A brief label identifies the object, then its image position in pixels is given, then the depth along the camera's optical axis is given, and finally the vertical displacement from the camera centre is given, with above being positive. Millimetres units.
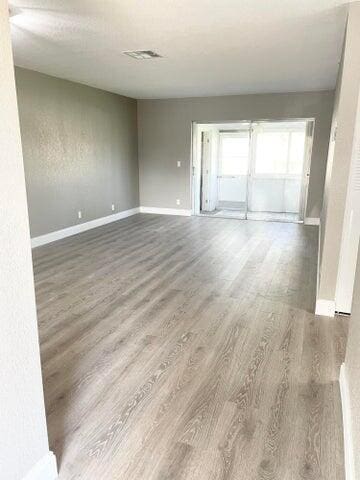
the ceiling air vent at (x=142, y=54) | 4016 +1210
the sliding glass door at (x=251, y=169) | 8384 -230
